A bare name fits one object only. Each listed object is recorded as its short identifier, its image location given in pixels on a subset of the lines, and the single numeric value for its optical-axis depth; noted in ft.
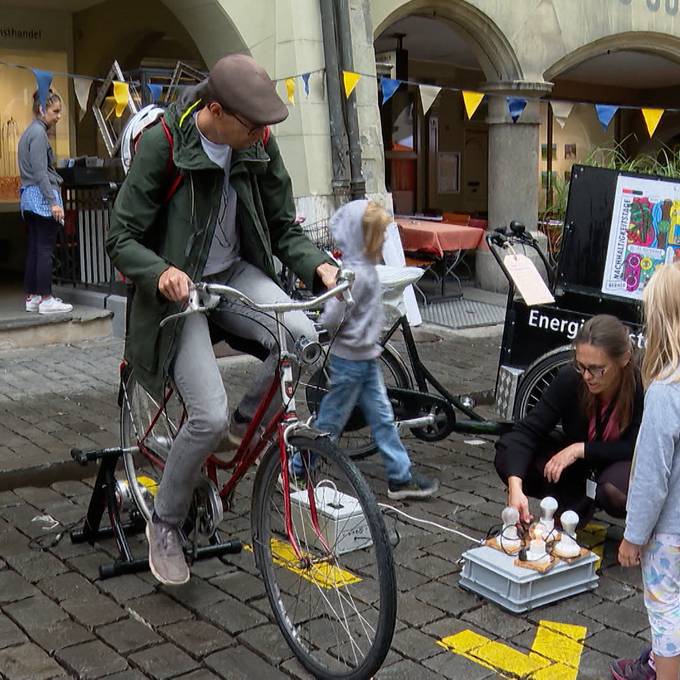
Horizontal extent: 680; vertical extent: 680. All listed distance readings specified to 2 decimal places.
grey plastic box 11.74
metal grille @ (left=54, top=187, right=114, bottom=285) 31.30
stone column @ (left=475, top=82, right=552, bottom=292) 40.22
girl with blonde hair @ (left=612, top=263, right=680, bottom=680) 8.92
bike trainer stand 12.84
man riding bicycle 10.55
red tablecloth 36.94
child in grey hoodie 15.53
